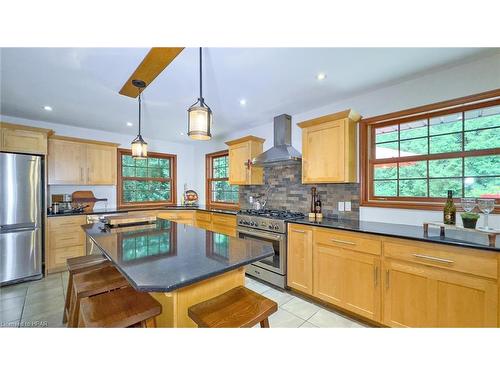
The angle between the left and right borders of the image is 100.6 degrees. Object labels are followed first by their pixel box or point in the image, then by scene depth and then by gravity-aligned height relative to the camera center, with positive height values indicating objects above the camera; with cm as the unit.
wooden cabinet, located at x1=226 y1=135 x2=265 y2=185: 360 +46
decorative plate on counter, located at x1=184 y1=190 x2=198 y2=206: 490 -28
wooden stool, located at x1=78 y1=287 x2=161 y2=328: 99 -64
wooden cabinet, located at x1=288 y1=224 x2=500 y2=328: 142 -78
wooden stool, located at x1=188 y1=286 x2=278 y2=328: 100 -64
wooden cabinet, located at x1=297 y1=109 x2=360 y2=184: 246 +48
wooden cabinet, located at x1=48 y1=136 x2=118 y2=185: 340 +43
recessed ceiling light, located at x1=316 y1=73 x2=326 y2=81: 208 +113
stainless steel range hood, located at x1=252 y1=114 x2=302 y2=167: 293 +57
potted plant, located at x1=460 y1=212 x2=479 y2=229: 158 -25
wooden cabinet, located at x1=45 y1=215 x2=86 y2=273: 316 -86
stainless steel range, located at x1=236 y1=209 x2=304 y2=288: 263 -66
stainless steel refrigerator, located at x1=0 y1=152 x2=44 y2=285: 273 -43
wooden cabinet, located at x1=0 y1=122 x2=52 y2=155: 284 +68
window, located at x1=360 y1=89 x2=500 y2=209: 190 +32
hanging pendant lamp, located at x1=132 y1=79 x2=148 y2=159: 217 +41
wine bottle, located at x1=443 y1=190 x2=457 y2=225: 175 -22
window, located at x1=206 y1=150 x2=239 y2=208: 452 +6
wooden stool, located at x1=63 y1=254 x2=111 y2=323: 171 -67
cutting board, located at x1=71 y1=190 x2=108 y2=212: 375 -23
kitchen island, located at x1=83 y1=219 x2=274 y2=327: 93 -41
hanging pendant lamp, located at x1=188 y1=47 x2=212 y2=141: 133 +43
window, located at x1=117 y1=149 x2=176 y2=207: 442 +15
